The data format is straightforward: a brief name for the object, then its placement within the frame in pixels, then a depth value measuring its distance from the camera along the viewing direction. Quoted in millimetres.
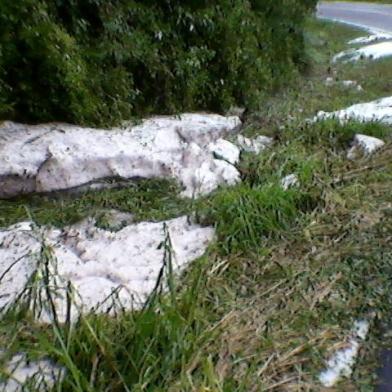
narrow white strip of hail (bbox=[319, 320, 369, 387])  3264
